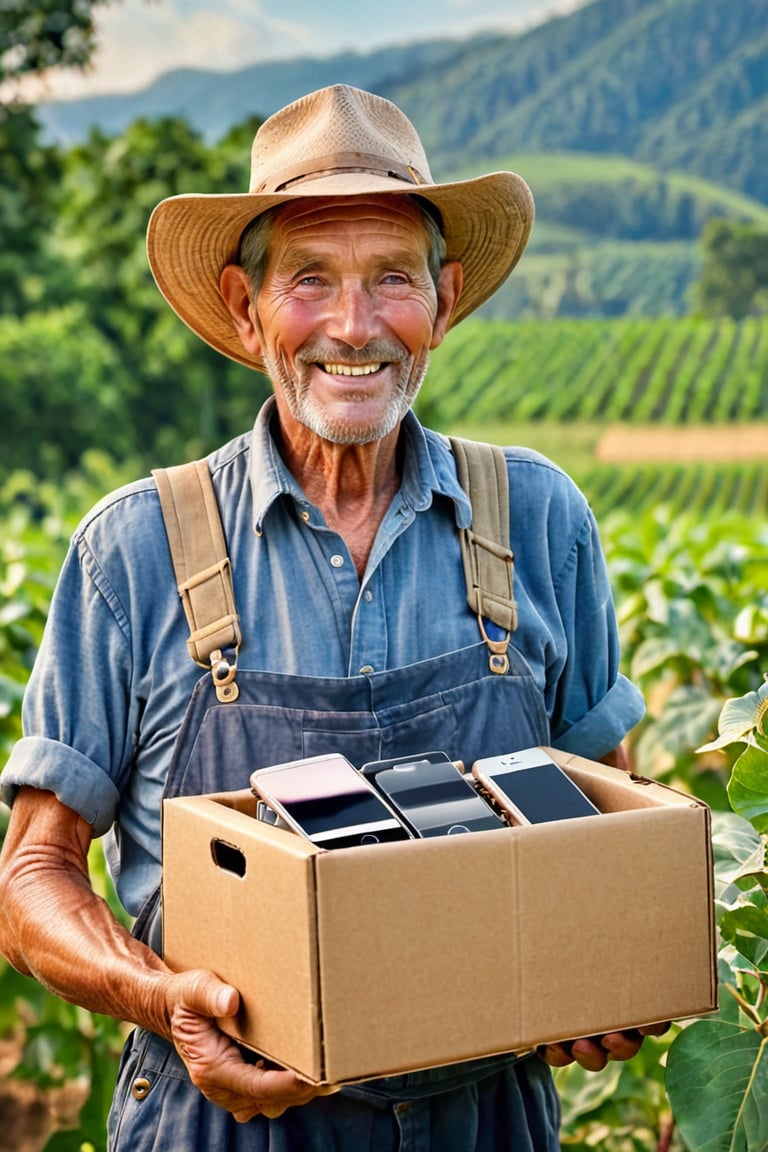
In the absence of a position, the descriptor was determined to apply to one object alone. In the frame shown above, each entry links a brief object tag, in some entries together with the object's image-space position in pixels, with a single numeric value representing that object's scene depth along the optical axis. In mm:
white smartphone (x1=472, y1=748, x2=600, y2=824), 1863
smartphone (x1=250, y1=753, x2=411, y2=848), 1801
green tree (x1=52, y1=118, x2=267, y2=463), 20719
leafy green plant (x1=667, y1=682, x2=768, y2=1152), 1932
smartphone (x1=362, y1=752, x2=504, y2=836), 1831
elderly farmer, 1957
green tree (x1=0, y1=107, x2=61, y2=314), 23688
